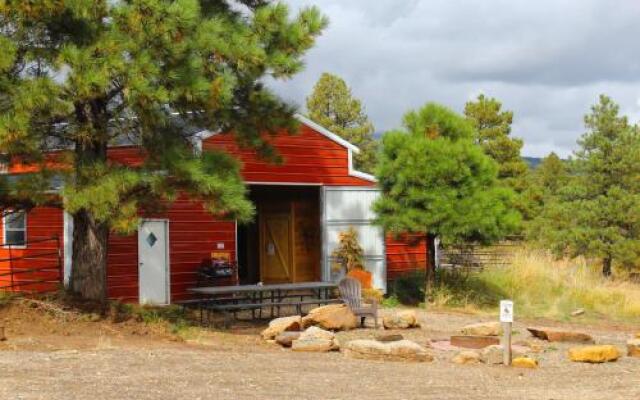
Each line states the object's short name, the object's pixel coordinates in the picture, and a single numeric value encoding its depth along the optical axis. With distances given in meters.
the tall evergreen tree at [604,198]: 26.83
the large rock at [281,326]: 14.05
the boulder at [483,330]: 14.79
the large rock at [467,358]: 11.88
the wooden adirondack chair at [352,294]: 16.25
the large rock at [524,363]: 11.59
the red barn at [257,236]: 17.80
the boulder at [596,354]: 12.20
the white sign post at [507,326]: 11.56
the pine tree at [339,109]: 43.03
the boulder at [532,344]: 13.46
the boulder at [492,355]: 11.76
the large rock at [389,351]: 11.82
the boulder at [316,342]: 12.66
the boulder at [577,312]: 19.95
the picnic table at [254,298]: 15.68
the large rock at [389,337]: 13.82
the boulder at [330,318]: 15.30
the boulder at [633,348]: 13.02
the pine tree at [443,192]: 19.70
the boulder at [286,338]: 13.27
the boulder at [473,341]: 13.92
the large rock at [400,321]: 16.02
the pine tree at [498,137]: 40.50
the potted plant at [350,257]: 20.70
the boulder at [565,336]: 14.73
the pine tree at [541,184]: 39.90
